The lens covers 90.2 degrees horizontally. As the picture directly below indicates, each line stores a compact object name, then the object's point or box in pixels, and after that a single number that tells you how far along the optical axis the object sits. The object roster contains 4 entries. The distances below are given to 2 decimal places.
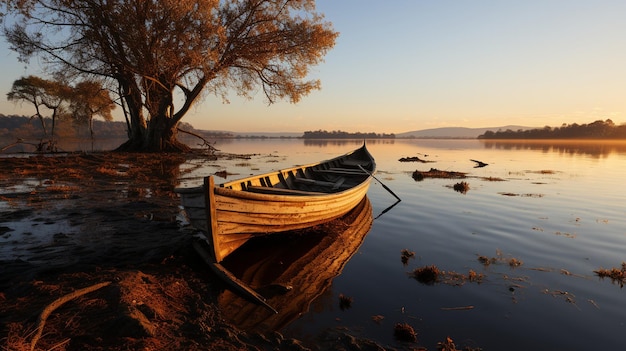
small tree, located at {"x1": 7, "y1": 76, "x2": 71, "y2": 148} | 39.81
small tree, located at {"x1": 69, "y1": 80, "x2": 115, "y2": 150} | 28.17
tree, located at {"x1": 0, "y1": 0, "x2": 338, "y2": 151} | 21.09
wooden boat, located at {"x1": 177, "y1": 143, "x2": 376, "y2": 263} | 5.80
